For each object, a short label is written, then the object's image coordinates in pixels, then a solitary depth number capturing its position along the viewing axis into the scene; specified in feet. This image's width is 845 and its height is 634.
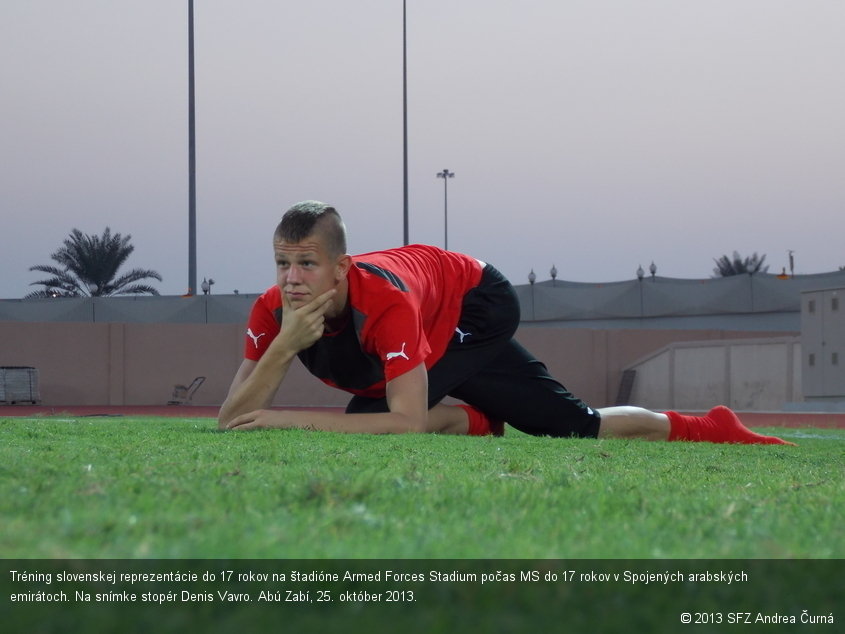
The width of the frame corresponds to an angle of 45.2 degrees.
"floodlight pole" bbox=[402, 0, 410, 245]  106.42
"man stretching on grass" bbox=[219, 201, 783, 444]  17.48
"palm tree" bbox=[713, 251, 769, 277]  174.91
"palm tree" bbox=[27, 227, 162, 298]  144.46
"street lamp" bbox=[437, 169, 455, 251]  169.07
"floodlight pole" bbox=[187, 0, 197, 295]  92.27
